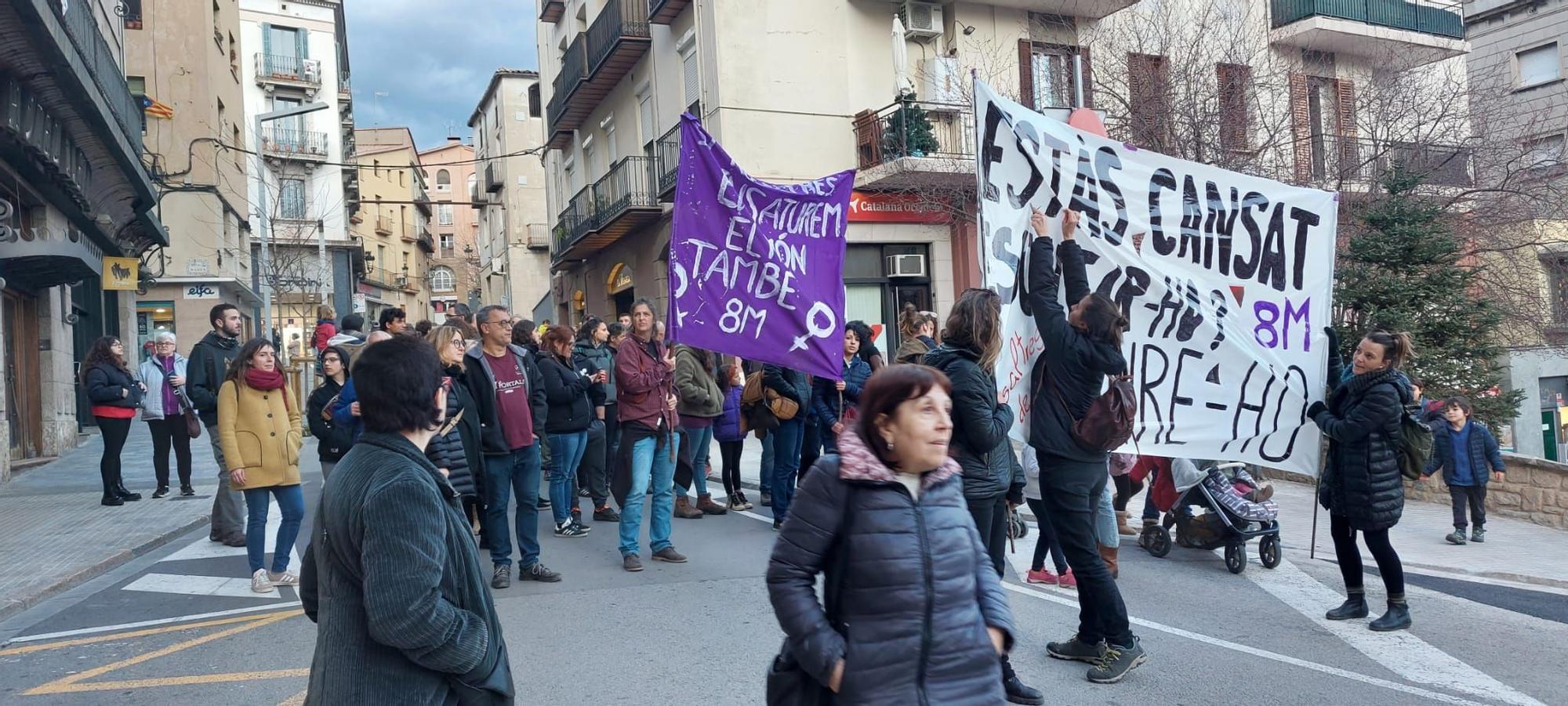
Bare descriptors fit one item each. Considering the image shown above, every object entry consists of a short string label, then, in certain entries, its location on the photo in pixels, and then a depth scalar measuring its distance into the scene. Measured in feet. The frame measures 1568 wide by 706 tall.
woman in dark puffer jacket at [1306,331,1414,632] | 18.43
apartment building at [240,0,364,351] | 160.86
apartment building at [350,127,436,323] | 215.72
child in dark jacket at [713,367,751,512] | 32.76
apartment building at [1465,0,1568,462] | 52.67
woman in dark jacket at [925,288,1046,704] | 15.01
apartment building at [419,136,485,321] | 298.76
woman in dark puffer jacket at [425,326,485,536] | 20.52
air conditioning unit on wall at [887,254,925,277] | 65.26
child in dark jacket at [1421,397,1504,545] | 33.60
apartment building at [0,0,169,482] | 35.27
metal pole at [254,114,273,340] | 73.00
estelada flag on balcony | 74.33
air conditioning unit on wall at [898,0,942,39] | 63.77
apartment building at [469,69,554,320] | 152.97
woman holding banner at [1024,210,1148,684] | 15.79
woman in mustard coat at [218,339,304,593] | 22.49
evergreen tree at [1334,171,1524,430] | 44.62
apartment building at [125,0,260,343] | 93.20
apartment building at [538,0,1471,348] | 51.72
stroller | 24.17
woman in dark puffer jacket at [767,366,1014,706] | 8.63
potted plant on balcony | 59.67
